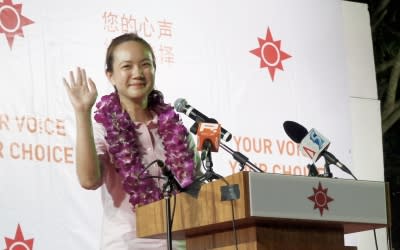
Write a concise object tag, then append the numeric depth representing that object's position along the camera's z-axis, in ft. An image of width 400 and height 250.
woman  18.69
